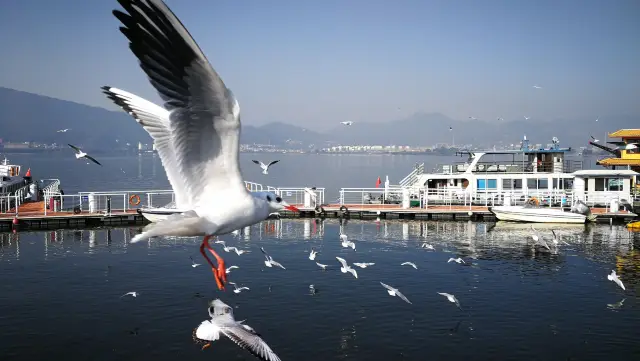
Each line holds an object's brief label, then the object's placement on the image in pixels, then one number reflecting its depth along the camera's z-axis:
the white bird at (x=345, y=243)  22.18
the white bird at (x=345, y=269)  18.71
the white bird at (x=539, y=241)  27.02
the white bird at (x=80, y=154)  24.60
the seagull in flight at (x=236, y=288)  17.98
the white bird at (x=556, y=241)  25.70
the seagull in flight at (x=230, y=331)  8.59
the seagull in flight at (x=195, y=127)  5.20
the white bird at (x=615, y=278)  18.23
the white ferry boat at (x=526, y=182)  38.28
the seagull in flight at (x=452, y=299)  16.25
